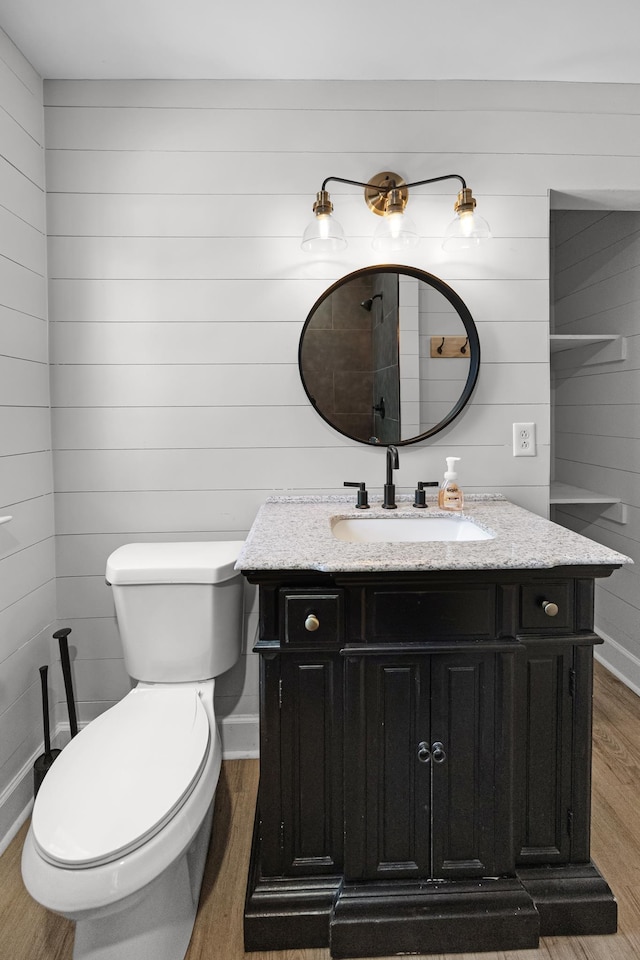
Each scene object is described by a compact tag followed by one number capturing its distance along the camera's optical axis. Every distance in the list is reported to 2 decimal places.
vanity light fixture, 1.83
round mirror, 2.00
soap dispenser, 1.85
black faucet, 1.86
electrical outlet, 2.07
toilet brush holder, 1.78
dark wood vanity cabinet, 1.34
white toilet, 1.09
